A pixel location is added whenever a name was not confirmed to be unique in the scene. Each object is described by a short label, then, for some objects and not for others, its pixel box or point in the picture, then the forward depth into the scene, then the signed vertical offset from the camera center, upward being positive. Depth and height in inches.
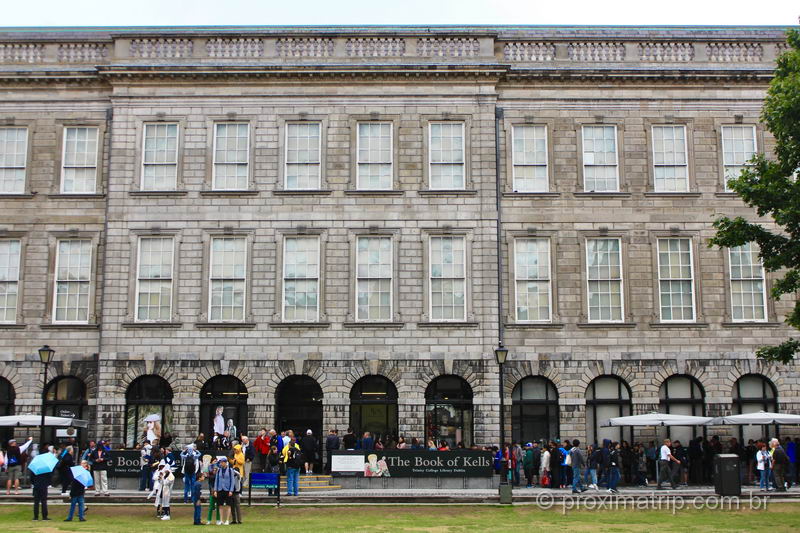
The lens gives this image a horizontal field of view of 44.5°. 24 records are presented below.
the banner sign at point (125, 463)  1195.3 -58.2
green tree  949.2 +215.1
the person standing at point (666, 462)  1215.1 -58.5
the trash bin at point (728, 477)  1077.1 -67.6
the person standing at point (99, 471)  1151.6 -65.3
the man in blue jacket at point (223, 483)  888.3 -61.3
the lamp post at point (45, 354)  1210.6 +74.5
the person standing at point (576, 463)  1168.8 -57.2
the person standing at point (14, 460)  1200.8 -56.5
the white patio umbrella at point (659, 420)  1227.2 -6.2
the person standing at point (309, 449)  1233.4 -42.6
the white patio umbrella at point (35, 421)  1239.8 -7.7
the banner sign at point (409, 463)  1199.6 -58.2
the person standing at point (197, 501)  898.7 -78.4
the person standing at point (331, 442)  1262.3 -34.7
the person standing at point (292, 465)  1091.9 -55.6
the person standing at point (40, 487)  942.3 -69.1
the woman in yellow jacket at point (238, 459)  1002.7 -45.2
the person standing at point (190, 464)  1010.5 -50.4
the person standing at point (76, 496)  930.7 -76.7
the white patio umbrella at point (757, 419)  1226.0 -4.9
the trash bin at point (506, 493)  1071.6 -84.5
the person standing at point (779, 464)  1169.4 -58.2
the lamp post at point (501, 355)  1202.0 +72.9
